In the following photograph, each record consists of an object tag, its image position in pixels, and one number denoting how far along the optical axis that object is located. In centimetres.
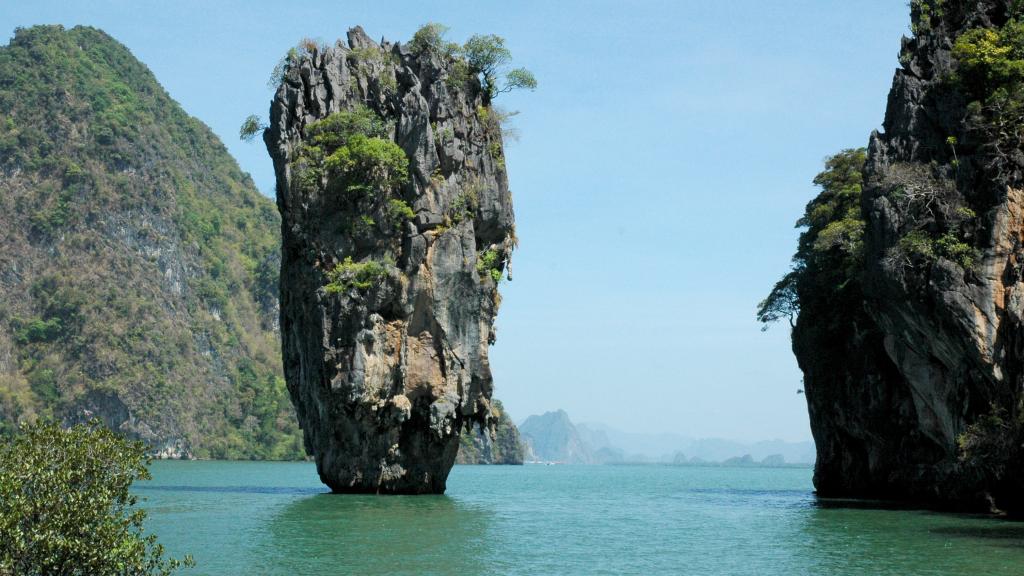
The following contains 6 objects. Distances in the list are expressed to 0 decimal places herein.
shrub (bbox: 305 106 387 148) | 3941
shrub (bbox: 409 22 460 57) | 4122
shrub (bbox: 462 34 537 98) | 4241
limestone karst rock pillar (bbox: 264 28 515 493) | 3812
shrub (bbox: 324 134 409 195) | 3831
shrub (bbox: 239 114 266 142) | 4375
